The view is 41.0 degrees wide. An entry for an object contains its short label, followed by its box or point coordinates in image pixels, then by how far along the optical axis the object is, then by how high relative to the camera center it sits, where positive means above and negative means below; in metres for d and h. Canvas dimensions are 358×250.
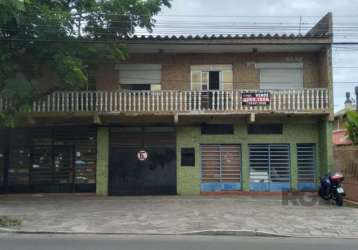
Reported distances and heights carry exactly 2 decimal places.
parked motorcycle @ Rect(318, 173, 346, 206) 17.23 -1.06
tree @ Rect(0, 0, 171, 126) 15.84 +4.18
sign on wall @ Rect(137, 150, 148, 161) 21.31 +0.17
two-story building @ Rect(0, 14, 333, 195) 21.25 +0.89
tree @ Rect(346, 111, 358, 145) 18.44 +1.27
